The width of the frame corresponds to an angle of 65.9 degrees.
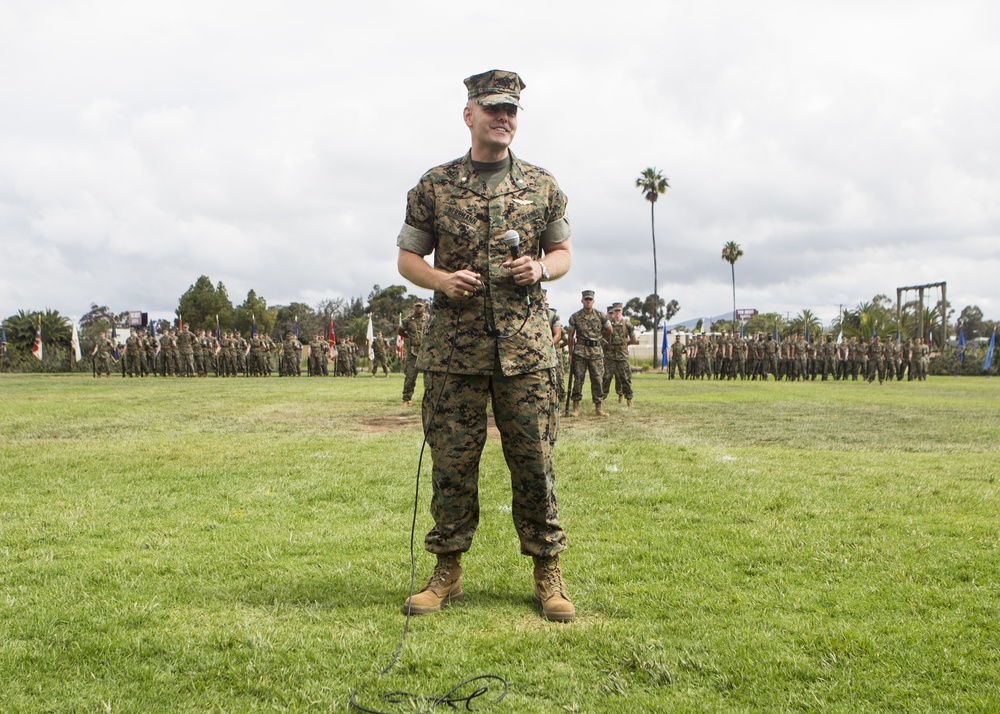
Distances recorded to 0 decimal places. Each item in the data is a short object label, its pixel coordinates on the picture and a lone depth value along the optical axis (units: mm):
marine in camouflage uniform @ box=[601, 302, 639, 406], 17281
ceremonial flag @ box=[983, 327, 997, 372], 43938
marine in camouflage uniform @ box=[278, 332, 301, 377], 38531
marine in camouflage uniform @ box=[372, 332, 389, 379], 37553
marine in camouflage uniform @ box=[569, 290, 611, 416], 14945
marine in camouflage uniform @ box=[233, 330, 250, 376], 38438
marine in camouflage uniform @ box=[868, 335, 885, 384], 32469
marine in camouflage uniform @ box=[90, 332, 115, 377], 33750
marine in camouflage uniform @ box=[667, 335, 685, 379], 38847
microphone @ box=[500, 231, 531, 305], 3576
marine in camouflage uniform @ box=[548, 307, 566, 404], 10502
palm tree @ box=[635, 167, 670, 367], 63625
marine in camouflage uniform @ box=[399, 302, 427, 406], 15742
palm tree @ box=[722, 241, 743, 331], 85500
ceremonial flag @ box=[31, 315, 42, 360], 38844
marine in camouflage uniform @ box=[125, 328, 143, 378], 35031
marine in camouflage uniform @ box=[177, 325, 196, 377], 35750
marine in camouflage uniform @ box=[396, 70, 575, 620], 3650
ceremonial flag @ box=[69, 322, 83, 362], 39500
